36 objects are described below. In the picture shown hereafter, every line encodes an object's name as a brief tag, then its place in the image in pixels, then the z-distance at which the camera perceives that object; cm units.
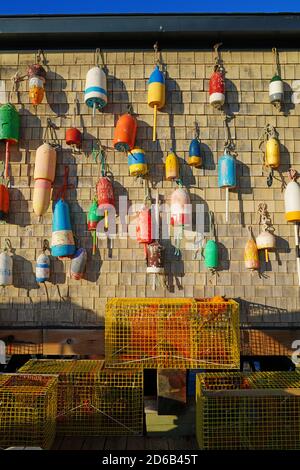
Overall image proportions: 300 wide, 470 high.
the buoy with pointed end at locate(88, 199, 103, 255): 532
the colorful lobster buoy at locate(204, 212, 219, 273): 524
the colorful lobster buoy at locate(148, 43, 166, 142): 536
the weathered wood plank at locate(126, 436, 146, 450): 378
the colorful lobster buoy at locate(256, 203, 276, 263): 520
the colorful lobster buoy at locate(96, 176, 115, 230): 529
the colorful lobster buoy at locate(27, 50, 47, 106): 543
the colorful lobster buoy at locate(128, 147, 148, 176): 527
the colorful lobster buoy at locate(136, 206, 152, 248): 521
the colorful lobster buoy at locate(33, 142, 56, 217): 529
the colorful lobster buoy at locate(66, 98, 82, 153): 541
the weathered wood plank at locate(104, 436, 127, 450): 377
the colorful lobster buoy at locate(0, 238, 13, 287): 521
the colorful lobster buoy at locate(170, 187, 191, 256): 525
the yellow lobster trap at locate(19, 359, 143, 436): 402
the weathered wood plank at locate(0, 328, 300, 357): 522
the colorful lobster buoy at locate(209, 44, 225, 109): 538
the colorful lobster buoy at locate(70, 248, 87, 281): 524
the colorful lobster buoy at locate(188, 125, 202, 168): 534
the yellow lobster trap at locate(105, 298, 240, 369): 414
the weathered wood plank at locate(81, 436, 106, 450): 378
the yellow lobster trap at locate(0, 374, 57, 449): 353
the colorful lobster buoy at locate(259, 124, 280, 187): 532
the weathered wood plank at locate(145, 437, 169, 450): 377
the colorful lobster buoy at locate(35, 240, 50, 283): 526
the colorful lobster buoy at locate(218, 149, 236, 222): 529
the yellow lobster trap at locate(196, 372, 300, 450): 359
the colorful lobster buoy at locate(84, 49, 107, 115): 532
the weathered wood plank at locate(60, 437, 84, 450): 377
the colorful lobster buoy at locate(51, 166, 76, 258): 520
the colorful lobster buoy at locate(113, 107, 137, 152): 525
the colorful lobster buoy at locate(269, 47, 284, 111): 538
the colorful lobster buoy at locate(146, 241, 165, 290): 516
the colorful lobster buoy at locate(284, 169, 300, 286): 518
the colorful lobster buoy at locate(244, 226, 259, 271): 522
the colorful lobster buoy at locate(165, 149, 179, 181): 531
